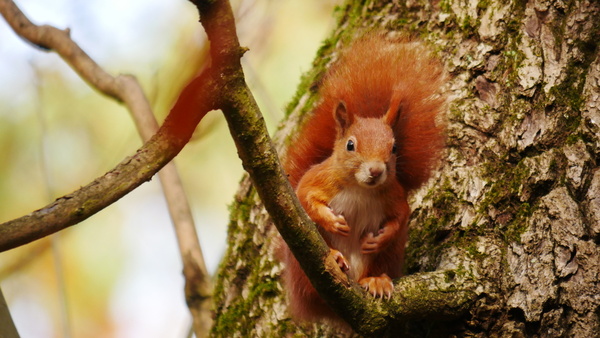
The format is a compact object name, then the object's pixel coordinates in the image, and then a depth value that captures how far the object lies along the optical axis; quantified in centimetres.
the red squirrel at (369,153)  414
